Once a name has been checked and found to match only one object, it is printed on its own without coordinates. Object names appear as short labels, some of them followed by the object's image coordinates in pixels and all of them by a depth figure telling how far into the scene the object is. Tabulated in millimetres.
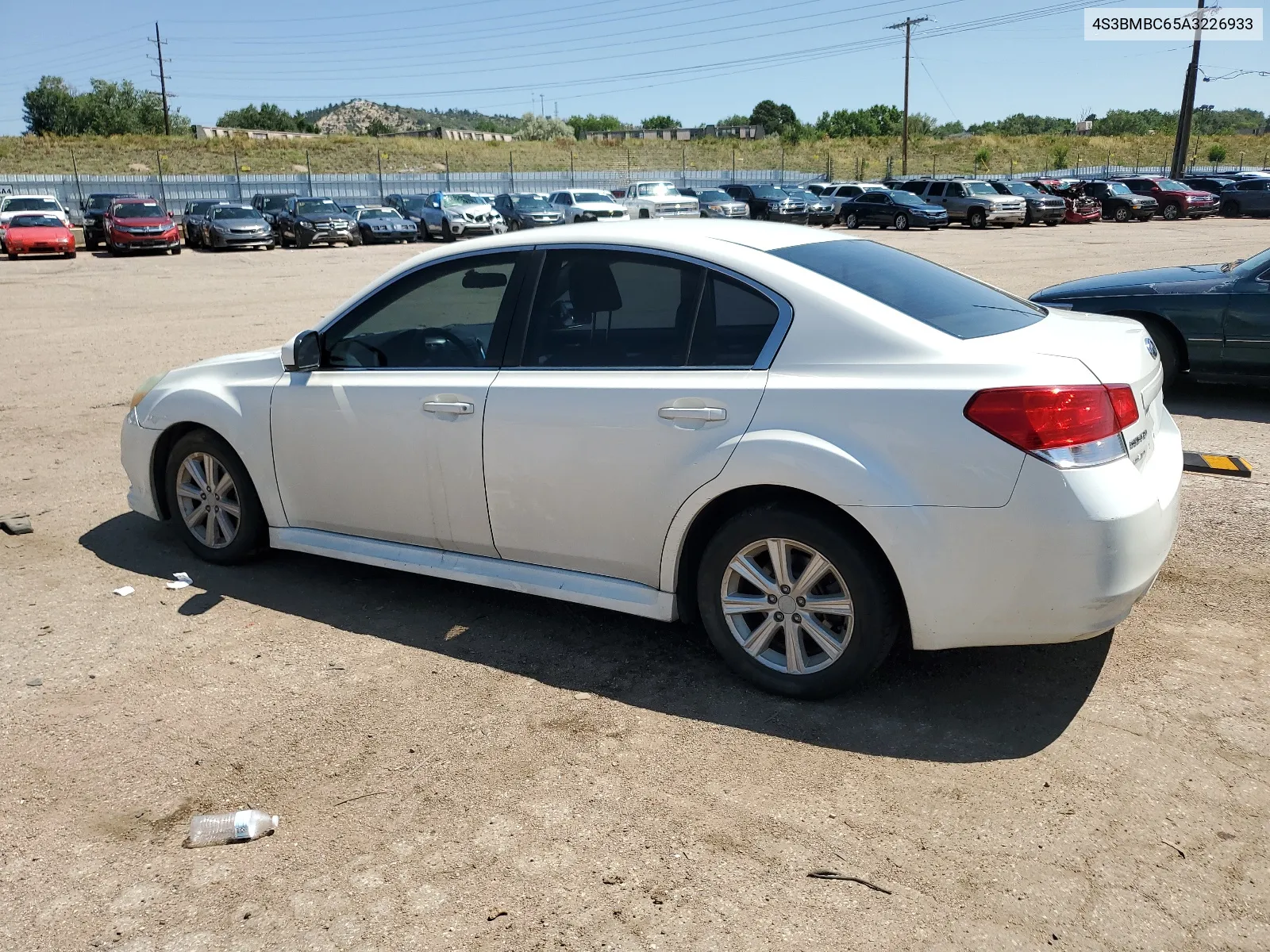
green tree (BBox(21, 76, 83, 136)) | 98188
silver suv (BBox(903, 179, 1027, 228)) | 38781
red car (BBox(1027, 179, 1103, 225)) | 41562
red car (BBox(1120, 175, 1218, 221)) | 42094
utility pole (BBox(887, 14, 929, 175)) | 64938
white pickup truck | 36594
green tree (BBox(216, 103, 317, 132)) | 127062
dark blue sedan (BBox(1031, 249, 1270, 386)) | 8227
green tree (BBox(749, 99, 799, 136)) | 138250
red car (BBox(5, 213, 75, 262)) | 29203
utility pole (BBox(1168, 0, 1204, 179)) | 49969
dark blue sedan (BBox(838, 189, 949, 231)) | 37781
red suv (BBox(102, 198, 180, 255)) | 30594
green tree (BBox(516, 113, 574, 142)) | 136375
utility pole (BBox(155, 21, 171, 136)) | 86250
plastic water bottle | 3166
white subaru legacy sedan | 3436
